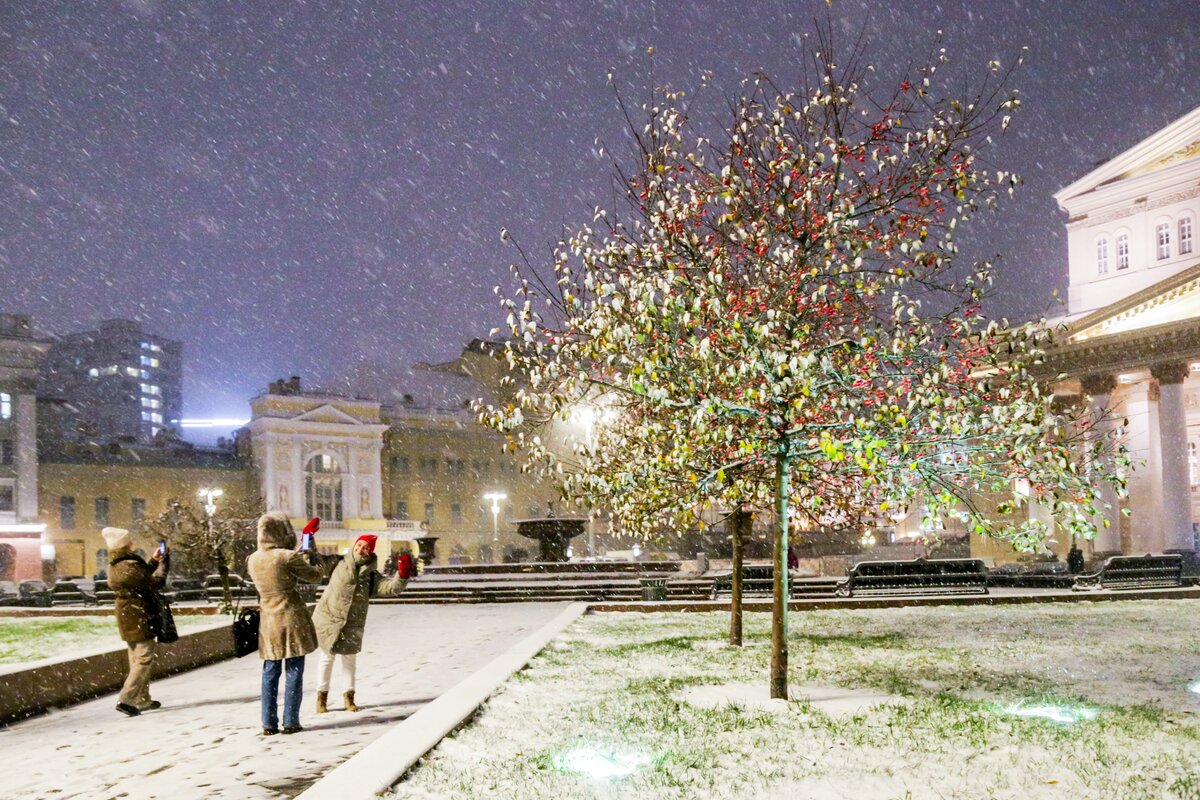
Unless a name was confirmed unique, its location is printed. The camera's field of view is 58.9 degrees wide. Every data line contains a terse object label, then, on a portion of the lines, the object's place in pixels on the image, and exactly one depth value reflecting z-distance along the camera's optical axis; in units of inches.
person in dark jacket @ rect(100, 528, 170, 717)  381.1
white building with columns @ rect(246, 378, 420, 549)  2992.1
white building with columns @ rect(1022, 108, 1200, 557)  1428.4
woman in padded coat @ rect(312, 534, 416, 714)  358.6
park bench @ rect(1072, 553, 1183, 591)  965.8
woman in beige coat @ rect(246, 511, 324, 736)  326.0
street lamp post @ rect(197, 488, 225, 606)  899.8
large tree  334.6
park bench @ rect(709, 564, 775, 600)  944.3
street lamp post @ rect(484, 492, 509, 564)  3108.0
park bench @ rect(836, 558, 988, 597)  907.4
